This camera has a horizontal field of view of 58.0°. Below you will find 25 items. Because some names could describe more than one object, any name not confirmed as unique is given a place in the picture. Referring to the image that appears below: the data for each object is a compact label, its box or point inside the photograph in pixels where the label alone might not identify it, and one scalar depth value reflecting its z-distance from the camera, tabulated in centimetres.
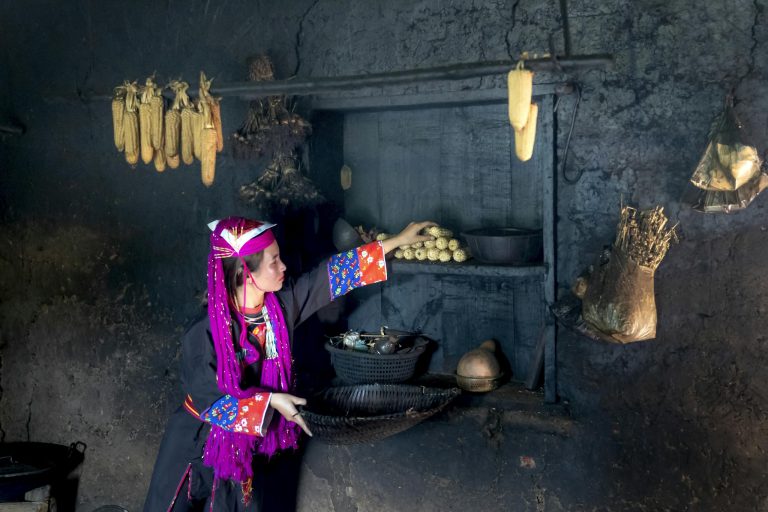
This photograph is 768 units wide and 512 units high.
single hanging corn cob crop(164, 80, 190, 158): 358
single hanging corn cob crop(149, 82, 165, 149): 367
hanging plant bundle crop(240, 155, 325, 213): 408
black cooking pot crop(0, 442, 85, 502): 454
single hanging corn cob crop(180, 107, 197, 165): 361
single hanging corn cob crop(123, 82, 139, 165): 375
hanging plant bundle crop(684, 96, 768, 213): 290
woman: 335
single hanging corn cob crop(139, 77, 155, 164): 368
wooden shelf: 361
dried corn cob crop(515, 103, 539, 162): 288
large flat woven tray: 318
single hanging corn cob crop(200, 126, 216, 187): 359
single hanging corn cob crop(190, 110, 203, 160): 360
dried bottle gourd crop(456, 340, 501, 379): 388
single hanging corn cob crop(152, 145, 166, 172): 388
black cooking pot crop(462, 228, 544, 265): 362
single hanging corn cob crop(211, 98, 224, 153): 360
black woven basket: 388
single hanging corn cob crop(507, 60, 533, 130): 276
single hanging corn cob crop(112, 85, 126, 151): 375
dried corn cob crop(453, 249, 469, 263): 380
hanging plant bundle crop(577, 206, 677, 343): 312
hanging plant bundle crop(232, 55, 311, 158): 397
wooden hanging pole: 288
